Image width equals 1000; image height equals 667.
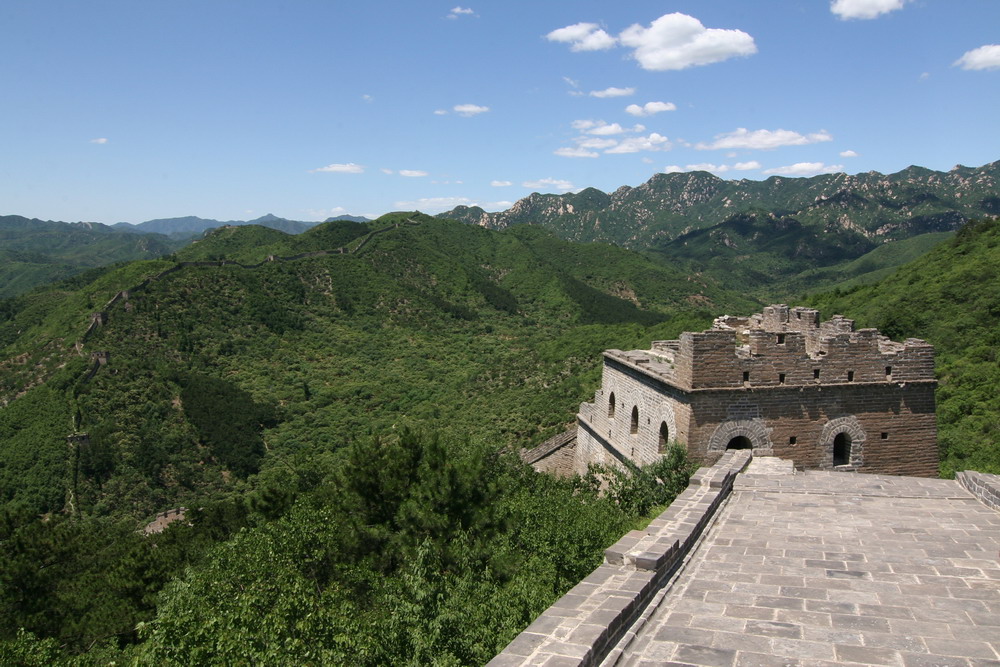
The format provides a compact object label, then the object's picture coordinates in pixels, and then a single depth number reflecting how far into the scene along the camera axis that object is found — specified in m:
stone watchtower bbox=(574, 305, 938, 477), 13.62
